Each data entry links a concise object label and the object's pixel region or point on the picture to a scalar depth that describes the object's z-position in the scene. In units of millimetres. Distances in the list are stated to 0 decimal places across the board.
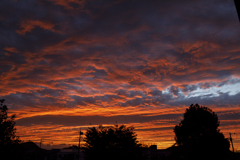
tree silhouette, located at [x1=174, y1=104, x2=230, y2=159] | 38969
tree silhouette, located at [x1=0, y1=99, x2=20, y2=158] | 20412
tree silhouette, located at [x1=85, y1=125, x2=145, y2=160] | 25917
